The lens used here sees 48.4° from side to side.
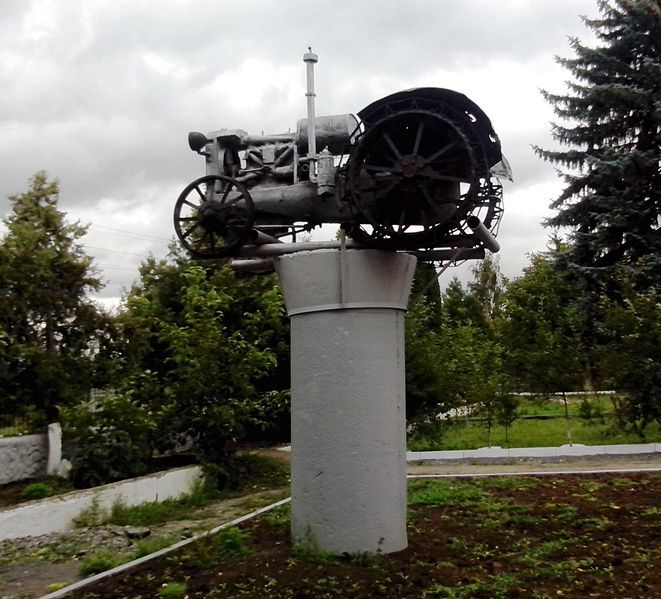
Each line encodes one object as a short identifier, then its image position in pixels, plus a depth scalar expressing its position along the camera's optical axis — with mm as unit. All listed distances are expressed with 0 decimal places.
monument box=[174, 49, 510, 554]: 6086
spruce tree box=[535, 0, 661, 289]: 17641
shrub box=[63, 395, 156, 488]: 9523
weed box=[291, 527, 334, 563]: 5965
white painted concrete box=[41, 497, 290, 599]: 5466
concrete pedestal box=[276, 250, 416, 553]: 6109
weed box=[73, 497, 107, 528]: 8180
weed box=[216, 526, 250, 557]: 6234
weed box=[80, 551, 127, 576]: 6137
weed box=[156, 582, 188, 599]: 5180
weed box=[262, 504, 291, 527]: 7395
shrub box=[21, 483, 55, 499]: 8781
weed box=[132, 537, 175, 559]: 6531
